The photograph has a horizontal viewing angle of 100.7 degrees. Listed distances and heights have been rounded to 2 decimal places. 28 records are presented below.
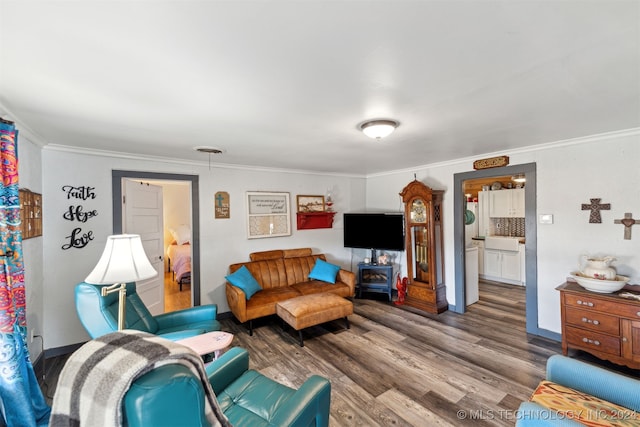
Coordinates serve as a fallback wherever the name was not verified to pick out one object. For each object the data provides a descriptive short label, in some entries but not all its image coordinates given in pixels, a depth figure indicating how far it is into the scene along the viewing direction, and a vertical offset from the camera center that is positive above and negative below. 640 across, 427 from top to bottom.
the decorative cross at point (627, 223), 2.64 -0.14
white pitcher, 2.57 -0.59
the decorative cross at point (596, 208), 2.78 +0.01
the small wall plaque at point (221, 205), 4.02 +0.18
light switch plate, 3.14 -0.11
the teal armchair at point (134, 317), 2.06 -0.89
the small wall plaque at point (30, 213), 2.29 +0.06
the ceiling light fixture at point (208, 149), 3.05 +0.80
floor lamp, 1.71 -0.32
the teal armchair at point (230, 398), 0.73 -0.99
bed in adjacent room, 5.55 -0.84
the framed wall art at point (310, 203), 4.89 +0.22
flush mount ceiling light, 2.21 +0.72
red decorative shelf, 4.88 -0.10
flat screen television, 4.57 -0.32
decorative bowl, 2.49 -0.72
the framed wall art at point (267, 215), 4.35 +0.01
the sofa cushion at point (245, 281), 3.59 -0.90
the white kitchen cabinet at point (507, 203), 5.62 +0.17
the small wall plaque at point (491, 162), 3.46 +0.66
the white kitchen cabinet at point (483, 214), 6.12 -0.06
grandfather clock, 4.09 -0.56
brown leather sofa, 3.46 -1.06
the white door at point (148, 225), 3.41 -0.10
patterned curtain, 1.65 -0.63
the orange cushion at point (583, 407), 1.34 -1.07
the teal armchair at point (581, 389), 1.27 -1.03
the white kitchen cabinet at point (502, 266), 5.45 -1.17
